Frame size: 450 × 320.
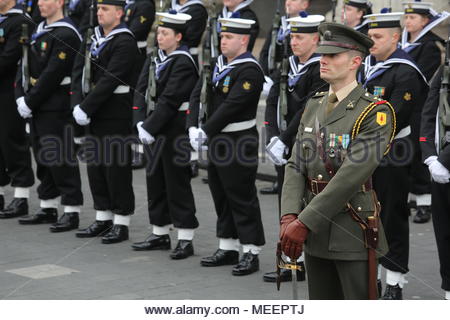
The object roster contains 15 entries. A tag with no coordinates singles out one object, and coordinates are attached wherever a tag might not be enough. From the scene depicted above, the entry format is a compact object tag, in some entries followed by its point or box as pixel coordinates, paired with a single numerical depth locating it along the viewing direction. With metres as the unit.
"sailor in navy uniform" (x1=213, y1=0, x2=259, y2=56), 20.28
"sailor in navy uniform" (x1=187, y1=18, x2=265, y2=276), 14.91
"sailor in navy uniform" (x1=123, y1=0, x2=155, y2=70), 21.34
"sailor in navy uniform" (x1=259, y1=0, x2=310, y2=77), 19.75
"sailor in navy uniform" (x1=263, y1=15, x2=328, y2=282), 14.41
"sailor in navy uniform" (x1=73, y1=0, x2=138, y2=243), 16.98
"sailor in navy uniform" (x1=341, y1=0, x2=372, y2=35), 19.95
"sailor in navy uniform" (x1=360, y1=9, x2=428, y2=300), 13.40
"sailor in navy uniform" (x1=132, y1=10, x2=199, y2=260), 16.02
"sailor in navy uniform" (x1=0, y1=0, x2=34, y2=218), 18.97
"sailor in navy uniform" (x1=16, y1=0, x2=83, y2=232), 17.78
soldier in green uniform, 9.25
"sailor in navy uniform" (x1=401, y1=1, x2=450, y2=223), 18.00
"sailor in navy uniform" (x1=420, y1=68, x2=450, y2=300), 12.29
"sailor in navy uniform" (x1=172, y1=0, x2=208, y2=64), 20.19
